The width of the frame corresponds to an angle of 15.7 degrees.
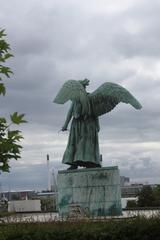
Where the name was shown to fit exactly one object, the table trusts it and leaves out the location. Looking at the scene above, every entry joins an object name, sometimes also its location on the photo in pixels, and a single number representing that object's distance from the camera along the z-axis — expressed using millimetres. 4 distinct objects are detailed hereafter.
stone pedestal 22391
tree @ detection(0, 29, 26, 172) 5727
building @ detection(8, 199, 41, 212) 35953
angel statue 22828
